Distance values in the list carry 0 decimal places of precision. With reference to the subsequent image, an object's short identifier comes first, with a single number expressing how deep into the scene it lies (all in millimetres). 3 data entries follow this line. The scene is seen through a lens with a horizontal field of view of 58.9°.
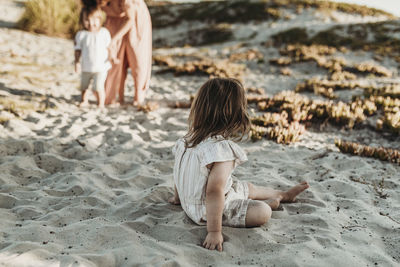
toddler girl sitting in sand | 2791
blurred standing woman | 6879
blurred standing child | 6766
